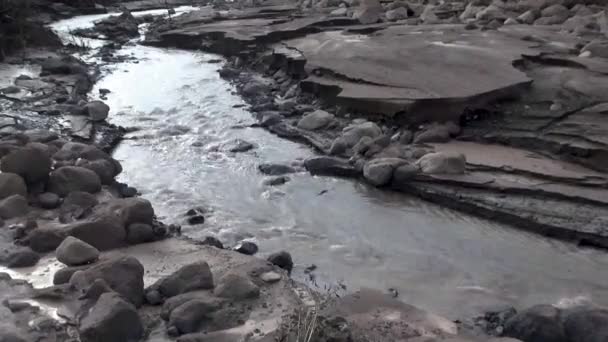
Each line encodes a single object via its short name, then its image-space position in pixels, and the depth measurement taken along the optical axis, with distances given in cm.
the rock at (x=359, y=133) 629
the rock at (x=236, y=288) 342
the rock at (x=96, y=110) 752
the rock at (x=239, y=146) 665
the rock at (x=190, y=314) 316
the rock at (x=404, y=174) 541
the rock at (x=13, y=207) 456
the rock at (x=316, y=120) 697
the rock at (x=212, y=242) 441
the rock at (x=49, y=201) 482
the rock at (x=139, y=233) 430
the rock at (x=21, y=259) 392
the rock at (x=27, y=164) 496
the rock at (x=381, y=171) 549
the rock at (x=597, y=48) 731
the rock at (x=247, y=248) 438
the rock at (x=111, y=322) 297
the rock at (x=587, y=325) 313
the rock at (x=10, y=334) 283
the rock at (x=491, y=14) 1084
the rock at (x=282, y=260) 411
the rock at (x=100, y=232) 414
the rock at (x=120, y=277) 340
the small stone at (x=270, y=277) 374
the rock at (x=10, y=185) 477
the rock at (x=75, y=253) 382
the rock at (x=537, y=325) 322
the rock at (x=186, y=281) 351
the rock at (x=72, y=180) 504
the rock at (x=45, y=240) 412
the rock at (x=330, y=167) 584
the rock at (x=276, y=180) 575
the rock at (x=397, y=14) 1210
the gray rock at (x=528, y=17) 1040
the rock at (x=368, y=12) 1178
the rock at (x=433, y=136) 607
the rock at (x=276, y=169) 599
